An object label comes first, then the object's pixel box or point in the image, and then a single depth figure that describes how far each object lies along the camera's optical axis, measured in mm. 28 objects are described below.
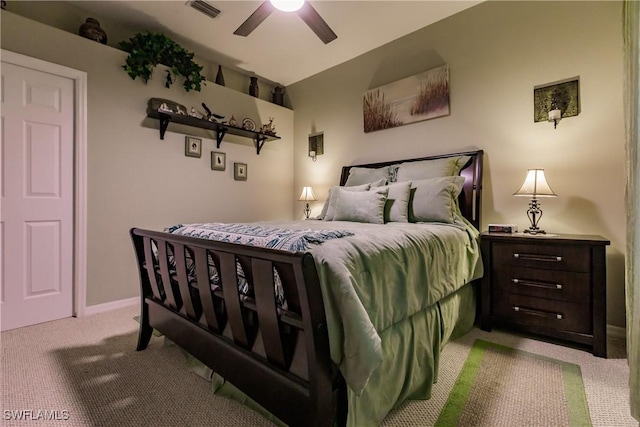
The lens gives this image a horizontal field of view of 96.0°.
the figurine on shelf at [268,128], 3868
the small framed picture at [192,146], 3262
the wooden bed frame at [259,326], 964
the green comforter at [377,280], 959
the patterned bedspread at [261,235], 1164
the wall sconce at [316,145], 4062
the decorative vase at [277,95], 4363
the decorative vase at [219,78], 3629
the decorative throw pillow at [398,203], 2395
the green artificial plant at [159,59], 2770
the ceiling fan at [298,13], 1967
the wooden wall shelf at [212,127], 2971
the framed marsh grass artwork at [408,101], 2936
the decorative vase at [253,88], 3990
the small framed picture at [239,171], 3744
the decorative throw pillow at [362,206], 2391
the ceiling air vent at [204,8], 2629
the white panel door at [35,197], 2232
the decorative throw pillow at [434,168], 2643
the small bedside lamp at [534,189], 2172
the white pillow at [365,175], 3076
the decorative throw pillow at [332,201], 2797
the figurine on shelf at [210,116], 3295
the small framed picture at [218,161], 3512
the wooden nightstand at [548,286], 1820
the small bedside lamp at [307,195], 3971
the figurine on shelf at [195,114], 3189
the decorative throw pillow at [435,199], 2297
